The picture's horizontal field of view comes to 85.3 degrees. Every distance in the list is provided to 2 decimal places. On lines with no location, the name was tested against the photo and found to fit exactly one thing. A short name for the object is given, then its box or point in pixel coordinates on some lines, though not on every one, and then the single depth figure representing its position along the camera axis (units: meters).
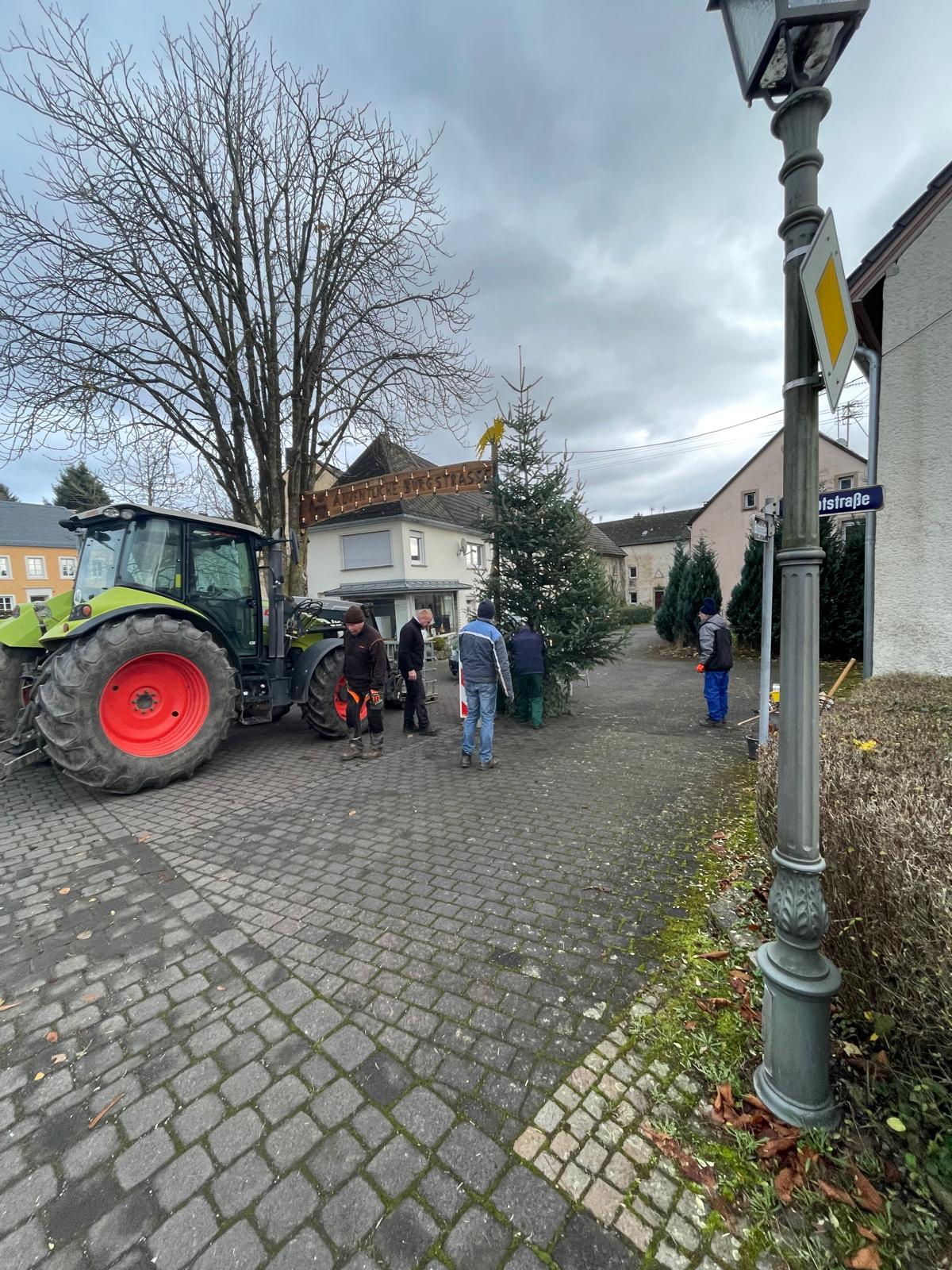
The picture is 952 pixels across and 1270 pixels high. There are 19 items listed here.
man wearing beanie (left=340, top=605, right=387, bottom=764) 6.42
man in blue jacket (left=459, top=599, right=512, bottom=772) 6.02
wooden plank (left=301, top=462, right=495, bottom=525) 8.40
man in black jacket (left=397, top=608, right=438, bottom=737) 7.61
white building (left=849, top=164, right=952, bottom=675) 6.49
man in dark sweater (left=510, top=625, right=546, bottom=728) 7.57
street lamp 1.66
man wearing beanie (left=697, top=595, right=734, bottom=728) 7.31
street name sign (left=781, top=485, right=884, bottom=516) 2.64
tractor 4.73
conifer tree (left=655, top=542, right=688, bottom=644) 18.21
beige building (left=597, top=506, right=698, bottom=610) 44.12
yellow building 41.16
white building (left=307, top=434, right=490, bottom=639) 20.03
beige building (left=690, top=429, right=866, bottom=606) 24.09
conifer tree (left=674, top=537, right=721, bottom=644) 16.69
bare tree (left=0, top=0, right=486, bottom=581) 8.62
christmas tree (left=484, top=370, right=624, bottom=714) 8.16
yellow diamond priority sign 1.56
